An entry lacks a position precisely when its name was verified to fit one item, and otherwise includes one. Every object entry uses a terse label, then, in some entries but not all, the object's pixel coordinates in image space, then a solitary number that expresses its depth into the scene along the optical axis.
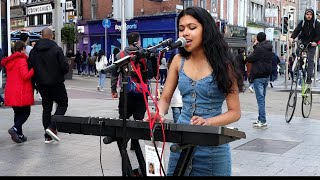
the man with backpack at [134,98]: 6.34
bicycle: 9.80
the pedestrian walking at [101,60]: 19.45
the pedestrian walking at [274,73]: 21.11
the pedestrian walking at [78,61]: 32.36
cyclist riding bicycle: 9.85
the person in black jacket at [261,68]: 8.83
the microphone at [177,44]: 2.57
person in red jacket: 7.22
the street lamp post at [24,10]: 46.03
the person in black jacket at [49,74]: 7.16
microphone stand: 2.40
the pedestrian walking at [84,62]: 32.20
